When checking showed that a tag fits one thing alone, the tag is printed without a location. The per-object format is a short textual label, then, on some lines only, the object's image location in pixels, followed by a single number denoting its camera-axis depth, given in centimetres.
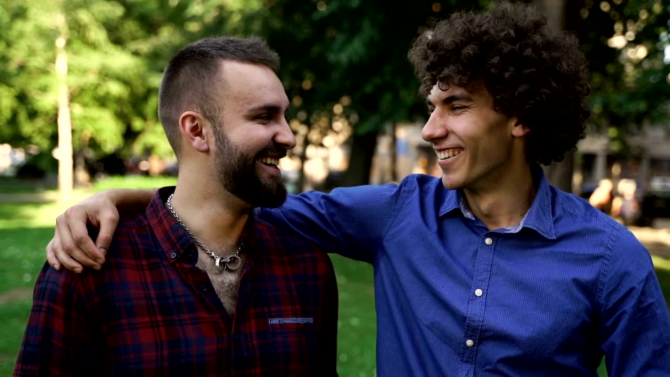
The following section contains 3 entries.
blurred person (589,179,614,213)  2166
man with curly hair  239
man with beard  229
